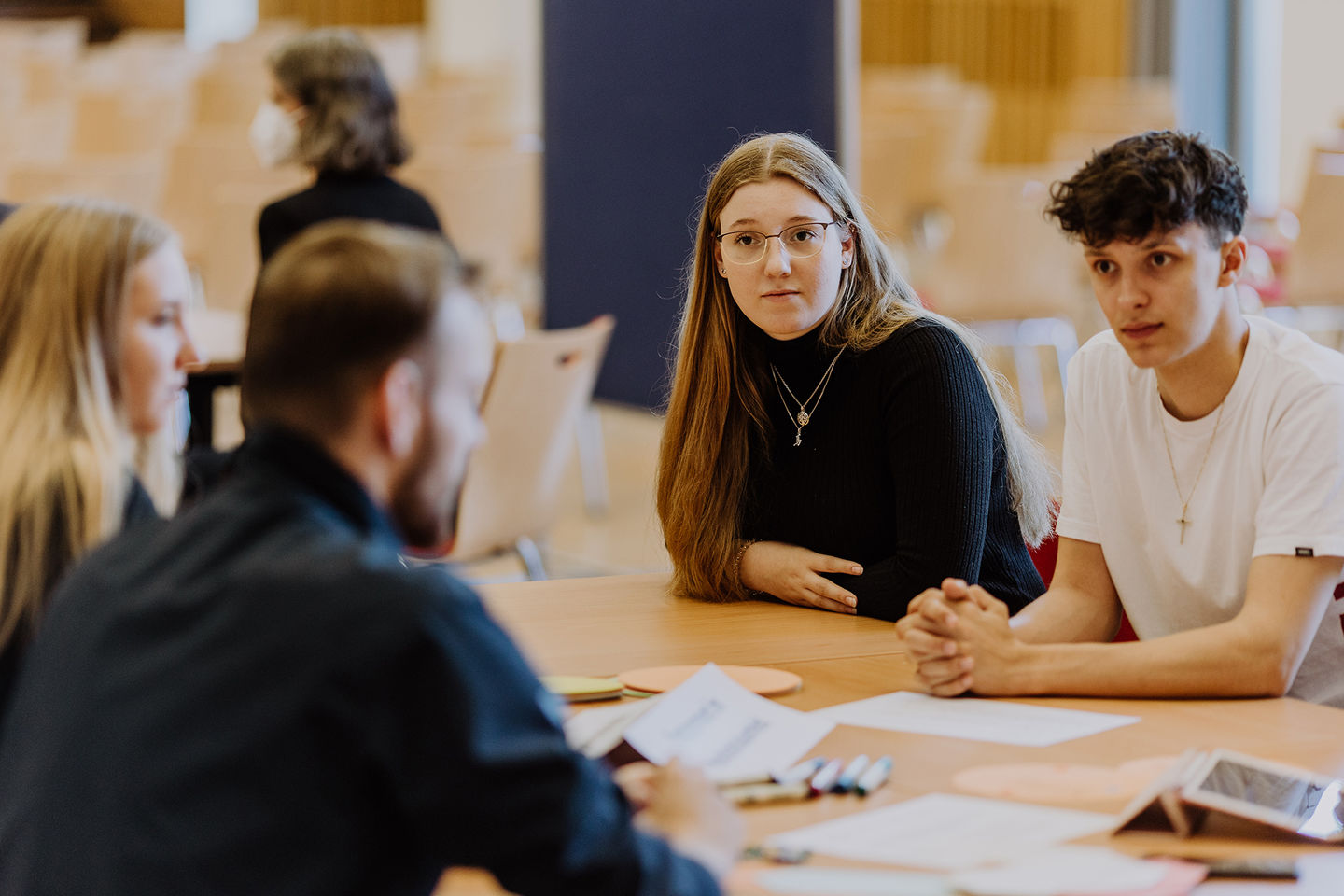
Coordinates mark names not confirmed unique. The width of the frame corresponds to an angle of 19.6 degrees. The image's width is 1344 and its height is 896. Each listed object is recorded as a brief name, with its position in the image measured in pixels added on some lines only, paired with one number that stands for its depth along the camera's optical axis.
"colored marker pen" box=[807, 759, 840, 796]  3.22
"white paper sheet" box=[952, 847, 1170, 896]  3.03
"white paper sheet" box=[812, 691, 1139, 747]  3.35
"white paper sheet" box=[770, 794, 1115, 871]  3.10
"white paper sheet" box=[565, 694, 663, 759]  3.24
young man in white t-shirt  3.47
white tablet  3.11
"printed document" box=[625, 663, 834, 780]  3.28
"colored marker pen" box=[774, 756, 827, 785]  3.23
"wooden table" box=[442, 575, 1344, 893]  3.21
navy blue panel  5.88
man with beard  2.78
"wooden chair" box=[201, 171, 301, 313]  6.93
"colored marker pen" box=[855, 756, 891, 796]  3.22
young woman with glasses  3.83
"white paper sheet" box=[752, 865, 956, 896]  3.04
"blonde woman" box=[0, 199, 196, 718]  3.22
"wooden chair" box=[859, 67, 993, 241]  9.11
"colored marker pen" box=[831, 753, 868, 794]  3.22
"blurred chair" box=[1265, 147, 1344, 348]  7.49
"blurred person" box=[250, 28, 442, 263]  5.04
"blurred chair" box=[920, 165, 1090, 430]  8.14
